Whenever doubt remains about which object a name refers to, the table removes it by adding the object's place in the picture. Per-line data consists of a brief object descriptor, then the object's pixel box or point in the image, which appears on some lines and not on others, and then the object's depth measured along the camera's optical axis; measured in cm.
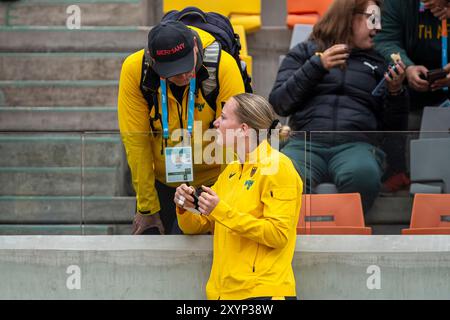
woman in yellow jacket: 1264
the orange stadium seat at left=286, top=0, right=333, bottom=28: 2202
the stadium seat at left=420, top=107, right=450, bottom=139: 1670
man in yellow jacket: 1398
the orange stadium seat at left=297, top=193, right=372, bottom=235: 1485
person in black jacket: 1681
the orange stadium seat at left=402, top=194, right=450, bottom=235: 1493
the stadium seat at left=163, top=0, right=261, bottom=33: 2167
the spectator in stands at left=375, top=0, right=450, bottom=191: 1848
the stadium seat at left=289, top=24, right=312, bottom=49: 2127
